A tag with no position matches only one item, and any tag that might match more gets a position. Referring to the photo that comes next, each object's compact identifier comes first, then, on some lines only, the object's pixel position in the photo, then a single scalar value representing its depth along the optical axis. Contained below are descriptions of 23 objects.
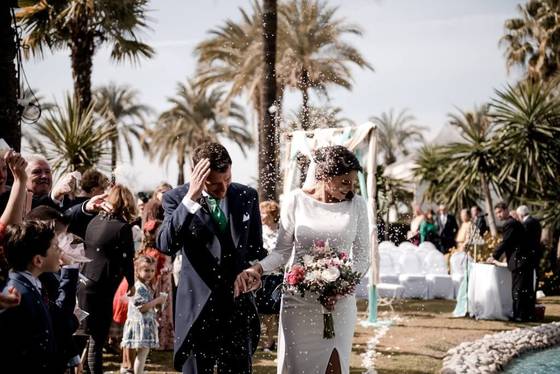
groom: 3.96
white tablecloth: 12.88
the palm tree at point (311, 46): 25.78
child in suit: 3.43
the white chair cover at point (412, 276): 16.08
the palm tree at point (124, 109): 45.66
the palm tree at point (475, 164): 22.34
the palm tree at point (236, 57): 27.08
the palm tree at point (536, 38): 31.91
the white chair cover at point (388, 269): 15.94
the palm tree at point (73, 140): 15.29
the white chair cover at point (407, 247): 16.69
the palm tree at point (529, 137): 20.91
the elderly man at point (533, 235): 13.07
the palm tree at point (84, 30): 16.47
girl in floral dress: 6.92
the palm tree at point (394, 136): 54.81
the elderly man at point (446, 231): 22.48
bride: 4.61
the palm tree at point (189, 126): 41.66
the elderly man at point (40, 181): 5.46
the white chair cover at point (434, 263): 16.39
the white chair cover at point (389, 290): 15.31
